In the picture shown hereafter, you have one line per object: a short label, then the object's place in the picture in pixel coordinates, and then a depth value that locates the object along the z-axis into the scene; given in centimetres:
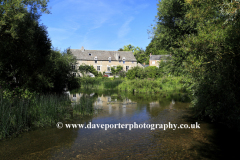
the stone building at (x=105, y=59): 4934
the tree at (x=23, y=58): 897
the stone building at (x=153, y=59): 6412
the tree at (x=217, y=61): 580
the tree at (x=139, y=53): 7544
